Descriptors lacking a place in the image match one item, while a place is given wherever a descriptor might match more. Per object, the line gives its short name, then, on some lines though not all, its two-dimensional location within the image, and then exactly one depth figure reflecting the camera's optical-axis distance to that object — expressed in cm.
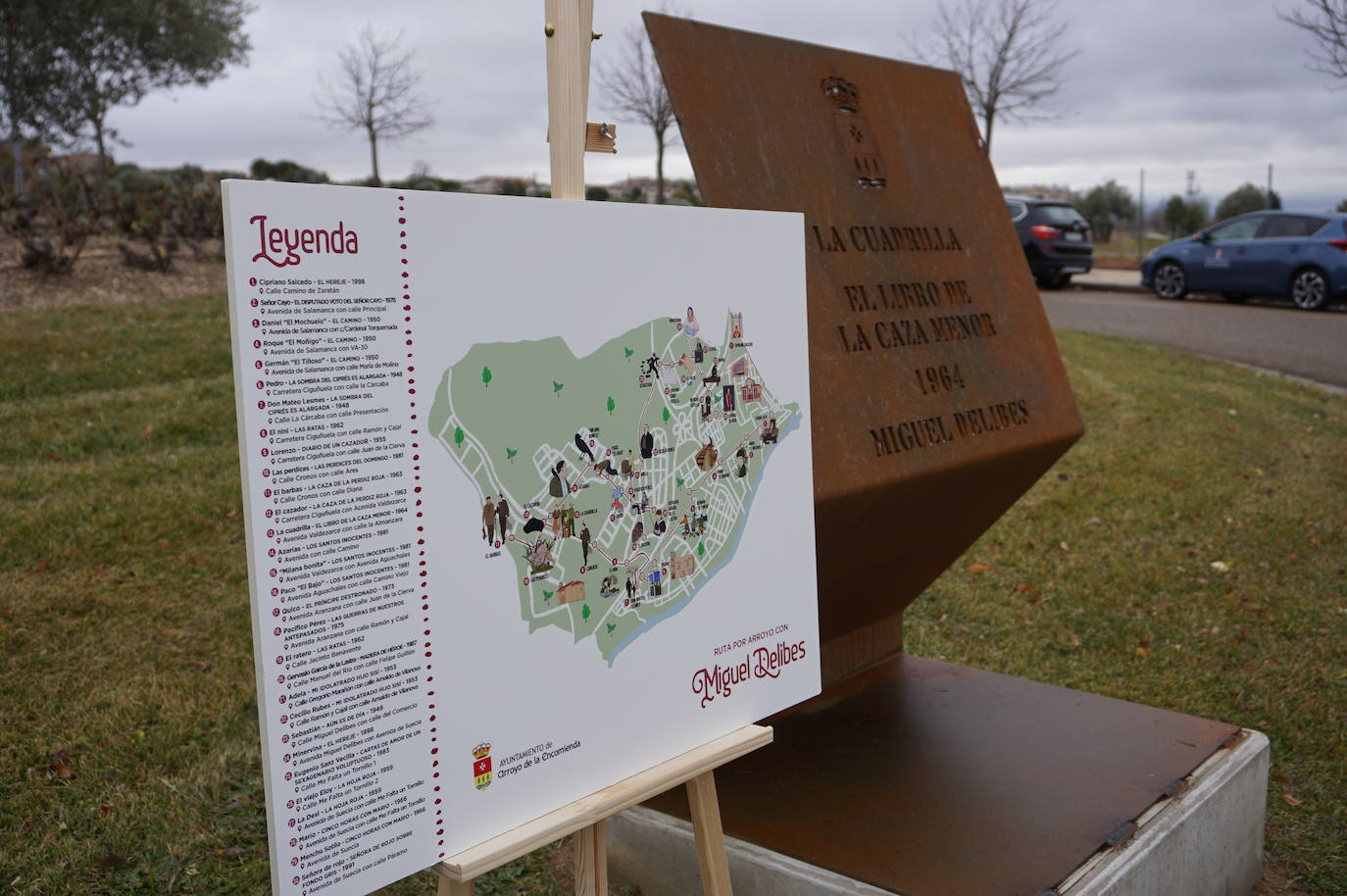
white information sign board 171
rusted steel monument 292
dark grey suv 1683
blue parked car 1441
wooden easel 218
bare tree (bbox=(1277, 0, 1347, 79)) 1030
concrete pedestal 278
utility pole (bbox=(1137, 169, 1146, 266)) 2639
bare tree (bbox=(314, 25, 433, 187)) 1821
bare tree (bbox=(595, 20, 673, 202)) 1714
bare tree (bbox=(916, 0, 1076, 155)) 1936
